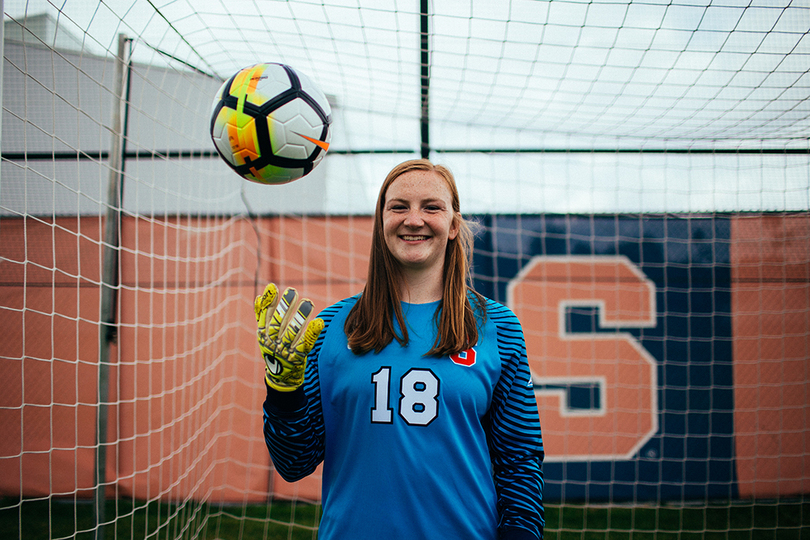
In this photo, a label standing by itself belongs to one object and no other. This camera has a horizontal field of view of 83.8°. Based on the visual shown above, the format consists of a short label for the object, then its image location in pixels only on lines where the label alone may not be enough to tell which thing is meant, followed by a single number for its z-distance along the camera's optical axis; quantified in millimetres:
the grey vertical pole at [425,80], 2255
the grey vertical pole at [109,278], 2162
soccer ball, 1484
